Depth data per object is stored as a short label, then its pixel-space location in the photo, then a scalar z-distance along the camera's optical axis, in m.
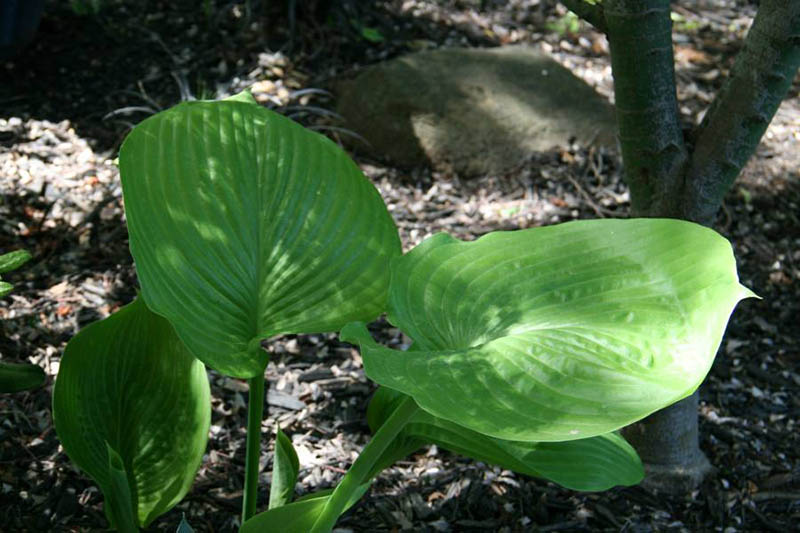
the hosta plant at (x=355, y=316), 1.97
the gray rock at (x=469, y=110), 3.37
